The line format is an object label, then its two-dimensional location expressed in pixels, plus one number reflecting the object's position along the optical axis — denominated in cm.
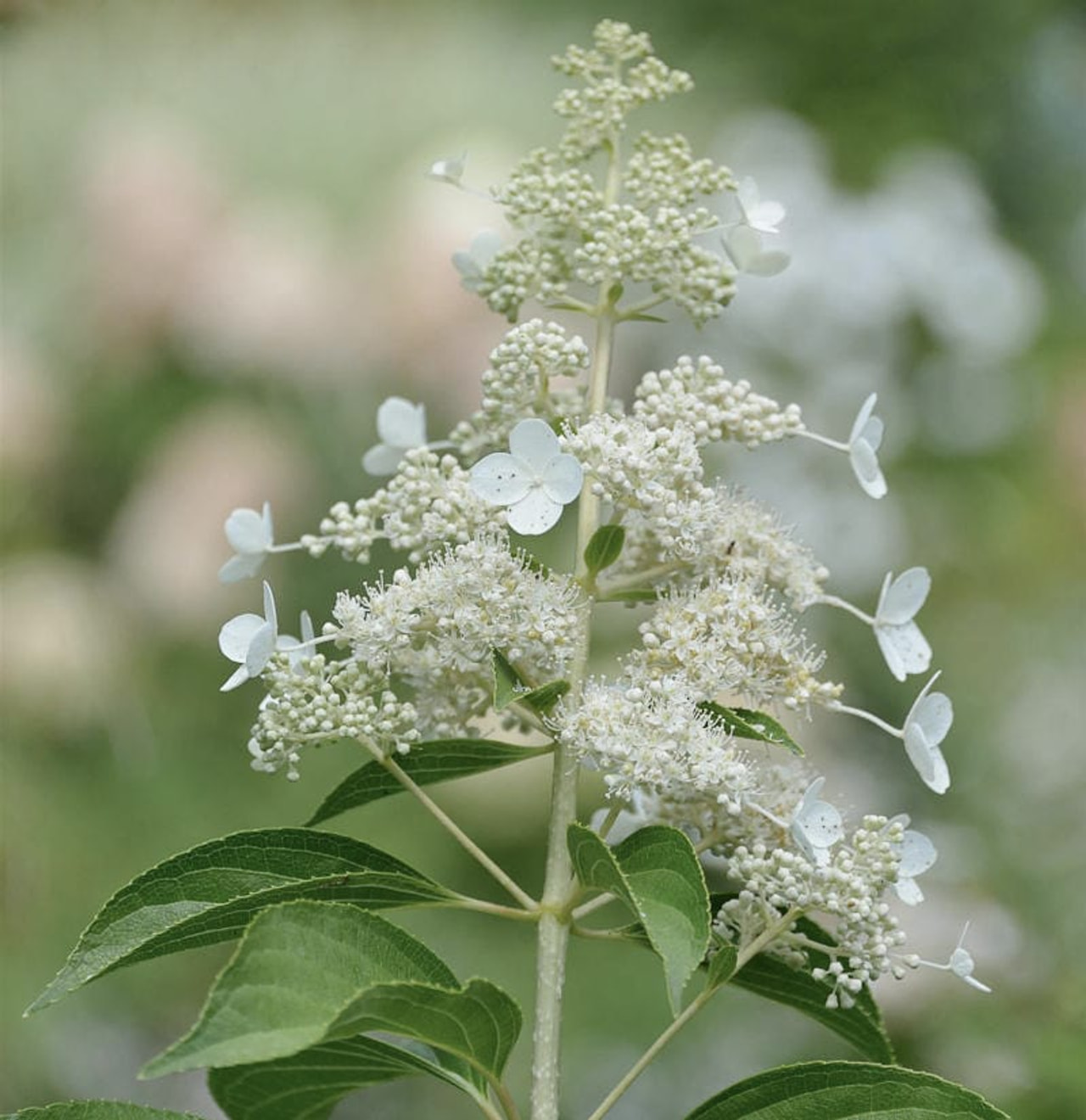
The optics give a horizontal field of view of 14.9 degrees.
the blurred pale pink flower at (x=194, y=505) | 277
